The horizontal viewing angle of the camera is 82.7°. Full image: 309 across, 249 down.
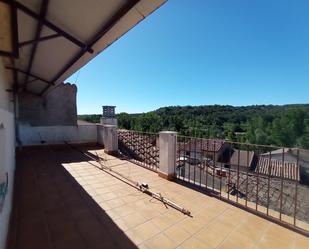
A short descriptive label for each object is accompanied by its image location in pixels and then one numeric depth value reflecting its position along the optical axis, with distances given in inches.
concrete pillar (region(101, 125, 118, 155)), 249.8
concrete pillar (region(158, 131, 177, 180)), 151.9
